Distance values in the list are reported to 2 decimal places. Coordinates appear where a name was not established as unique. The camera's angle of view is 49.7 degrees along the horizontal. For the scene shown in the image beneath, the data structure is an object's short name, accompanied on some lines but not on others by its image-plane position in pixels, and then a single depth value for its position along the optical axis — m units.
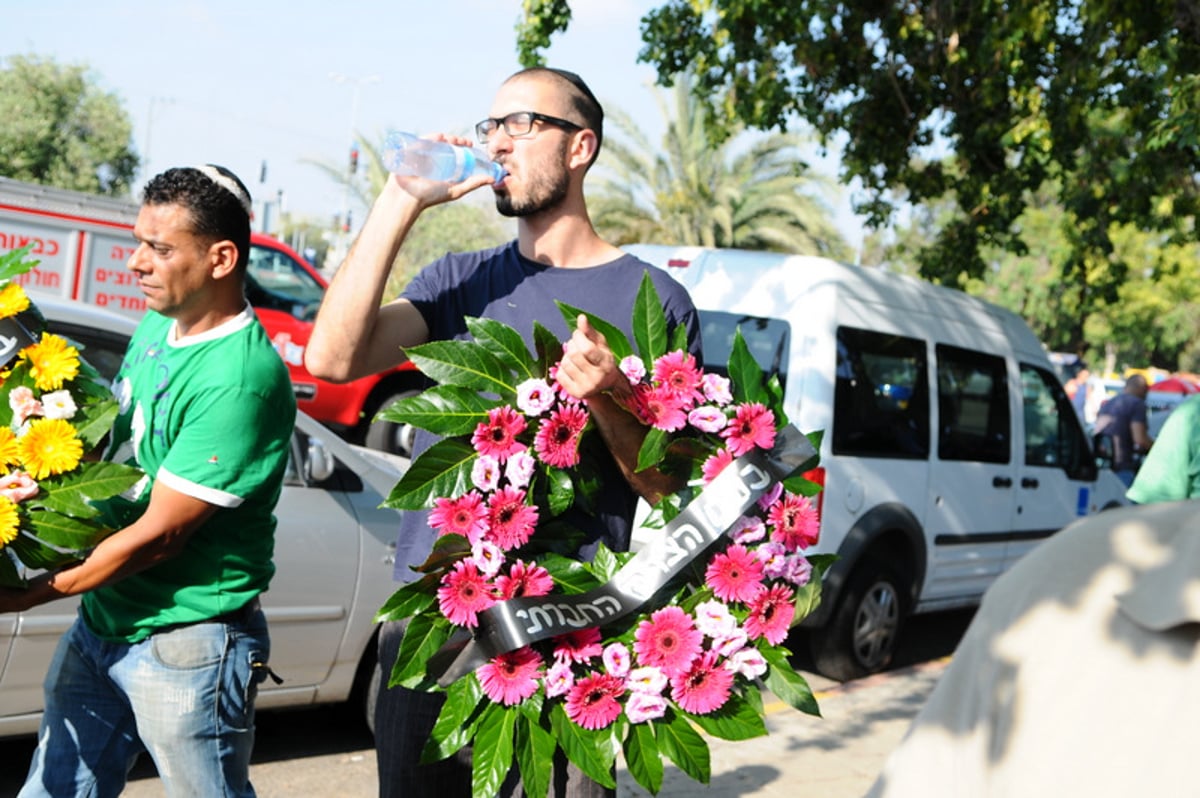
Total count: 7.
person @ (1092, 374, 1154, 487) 13.47
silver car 4.85
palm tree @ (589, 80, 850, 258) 22.52
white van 6.68
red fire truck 10.66
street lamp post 39.33
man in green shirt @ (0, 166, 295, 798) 2.69
